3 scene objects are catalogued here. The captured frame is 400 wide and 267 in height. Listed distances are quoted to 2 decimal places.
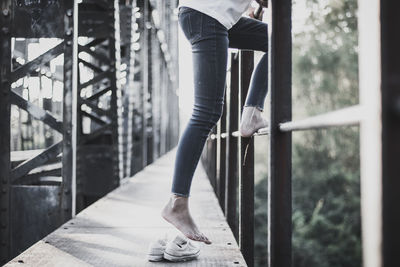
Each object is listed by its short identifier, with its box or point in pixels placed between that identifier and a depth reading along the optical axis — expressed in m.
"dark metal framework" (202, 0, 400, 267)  0.60
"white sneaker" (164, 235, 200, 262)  1.68
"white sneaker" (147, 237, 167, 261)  1.70
